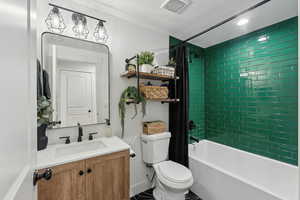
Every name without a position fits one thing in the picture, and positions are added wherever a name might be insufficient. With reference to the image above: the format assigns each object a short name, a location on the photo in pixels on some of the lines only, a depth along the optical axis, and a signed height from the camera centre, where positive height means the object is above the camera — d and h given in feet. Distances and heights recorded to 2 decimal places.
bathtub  4.64 -3.25
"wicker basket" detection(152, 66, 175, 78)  5.88 +1.23
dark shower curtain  6.50 -0.87
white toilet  4.84 -2.85
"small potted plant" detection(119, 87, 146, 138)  5.69 +0.01
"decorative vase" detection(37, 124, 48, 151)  3.92 -1.17
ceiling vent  5.00 +3.54
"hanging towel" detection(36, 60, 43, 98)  3.83 +0.44
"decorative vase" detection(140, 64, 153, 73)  5.59 +1.24
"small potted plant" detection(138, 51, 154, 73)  5.60 +1.56
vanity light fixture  4.49 +2.61
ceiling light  5.98 +3.41
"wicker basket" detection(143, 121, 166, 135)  6.13 -1.33
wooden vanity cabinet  3.39 -2.27
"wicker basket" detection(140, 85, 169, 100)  5.76 +0.27
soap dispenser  5.43 -1.30
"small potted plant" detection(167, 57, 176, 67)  6.66 +1.72
